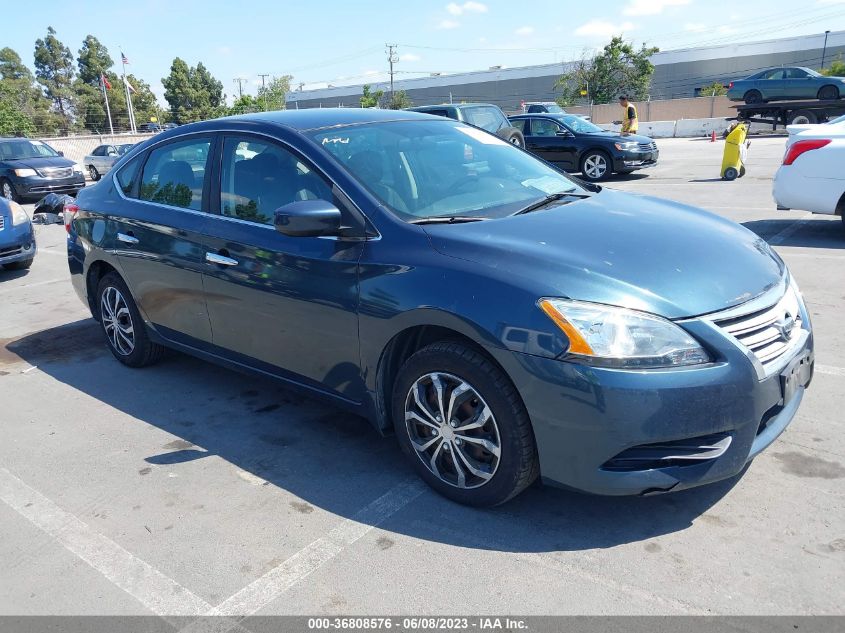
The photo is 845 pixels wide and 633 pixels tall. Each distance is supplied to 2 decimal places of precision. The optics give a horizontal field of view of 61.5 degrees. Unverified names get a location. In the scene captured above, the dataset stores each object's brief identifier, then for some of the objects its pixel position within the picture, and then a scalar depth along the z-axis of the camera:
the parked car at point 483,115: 14.08
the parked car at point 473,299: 2.71
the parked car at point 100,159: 24.27
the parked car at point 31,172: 17.55
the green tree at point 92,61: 92.75
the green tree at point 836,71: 47.09
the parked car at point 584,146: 15.83
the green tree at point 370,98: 69.01
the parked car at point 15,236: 8.78
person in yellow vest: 18.08
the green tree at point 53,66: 97.19
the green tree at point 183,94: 84.75
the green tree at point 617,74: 57.38
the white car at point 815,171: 7.93
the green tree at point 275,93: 89.10
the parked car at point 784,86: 27.17
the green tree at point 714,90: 53.84
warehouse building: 64.25
